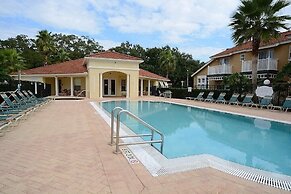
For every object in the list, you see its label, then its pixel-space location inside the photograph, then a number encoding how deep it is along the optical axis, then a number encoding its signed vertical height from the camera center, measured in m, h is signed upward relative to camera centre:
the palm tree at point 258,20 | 16.92 +5.24
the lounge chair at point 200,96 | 25.57 -1.08
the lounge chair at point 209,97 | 23.90 -1.16
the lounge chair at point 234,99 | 20.68 -1.16
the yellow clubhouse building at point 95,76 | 27.00 +1.18
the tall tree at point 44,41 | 37.97 +7.47
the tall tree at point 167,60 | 41.21 +4.87
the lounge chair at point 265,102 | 17.89 -1.16
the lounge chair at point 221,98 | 22.15 -1.13
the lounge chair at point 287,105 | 16.22 -1.25
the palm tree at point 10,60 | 19.03 +2.22
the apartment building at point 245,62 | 22.29 +2.90
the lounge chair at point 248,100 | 19.40 -1.13
